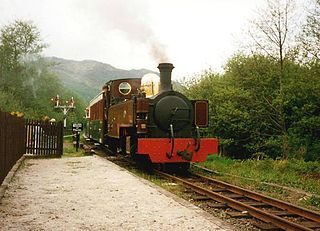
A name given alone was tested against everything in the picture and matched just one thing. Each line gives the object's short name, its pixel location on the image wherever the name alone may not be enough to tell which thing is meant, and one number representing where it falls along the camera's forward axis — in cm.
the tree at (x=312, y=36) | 1466
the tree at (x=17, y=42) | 3929
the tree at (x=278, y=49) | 1748
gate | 1720
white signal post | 3622
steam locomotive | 1199
